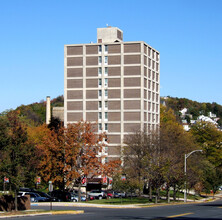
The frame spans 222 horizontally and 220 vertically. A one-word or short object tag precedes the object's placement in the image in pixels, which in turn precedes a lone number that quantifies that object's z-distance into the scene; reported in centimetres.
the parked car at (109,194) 8303
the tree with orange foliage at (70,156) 7012
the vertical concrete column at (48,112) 15159
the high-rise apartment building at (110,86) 10706
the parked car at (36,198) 6394
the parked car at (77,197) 7459
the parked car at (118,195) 8525
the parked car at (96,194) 8253
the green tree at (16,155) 4162
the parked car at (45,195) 6573
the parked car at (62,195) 7056
